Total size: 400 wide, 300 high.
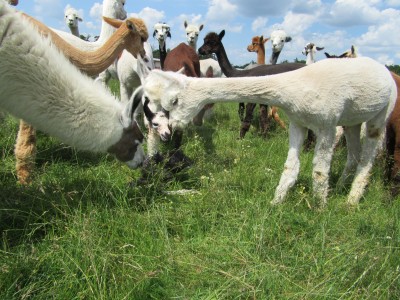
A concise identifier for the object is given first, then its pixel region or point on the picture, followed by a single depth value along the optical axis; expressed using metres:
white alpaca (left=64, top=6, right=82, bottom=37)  9.79
